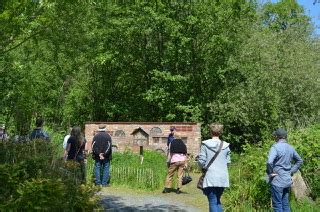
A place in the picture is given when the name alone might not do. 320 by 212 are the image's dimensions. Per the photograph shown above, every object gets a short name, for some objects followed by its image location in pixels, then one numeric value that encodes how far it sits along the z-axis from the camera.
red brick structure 20.44
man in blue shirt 8.72
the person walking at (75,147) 11.95
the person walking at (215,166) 7.93
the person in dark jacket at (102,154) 14.02
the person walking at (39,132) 12.36
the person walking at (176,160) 13.63
